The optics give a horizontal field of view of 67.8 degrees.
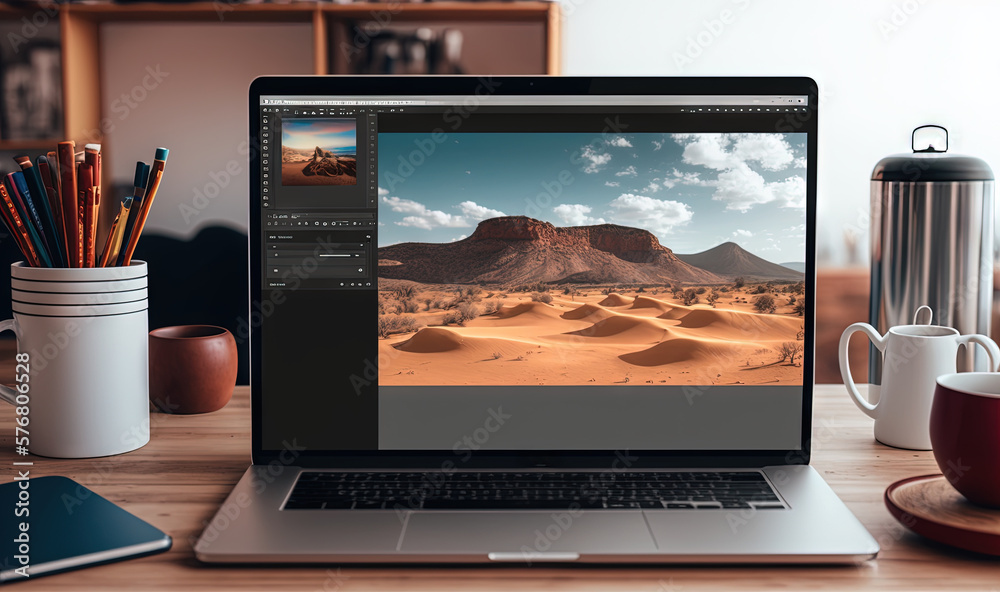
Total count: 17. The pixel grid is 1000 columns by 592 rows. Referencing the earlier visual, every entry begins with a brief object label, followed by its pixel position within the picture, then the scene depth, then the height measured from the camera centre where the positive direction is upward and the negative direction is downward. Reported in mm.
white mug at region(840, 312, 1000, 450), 813 -140
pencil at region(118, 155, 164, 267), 811 +48
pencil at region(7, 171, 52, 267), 776 +31
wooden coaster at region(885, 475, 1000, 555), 552 -205
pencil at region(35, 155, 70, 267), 792 +48
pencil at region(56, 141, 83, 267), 771 +56
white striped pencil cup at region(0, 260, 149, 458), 772 -110
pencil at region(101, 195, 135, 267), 811 +19
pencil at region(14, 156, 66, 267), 778 +52
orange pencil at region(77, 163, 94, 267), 785 +45
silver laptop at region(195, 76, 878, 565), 726 -20
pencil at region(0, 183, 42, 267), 775 +22
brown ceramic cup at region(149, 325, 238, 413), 932 -150
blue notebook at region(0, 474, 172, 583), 536 -218
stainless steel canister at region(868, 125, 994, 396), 929 +13
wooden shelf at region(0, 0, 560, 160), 2148 +701
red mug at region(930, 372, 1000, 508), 578 -148
